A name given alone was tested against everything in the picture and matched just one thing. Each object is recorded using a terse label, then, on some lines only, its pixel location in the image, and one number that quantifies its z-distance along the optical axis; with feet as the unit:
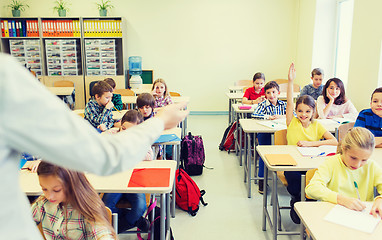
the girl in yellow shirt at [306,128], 9.86
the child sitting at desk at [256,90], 17.22
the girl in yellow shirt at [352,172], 6.44
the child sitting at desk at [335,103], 13.67
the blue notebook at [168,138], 10.42
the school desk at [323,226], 5.07
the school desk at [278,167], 8.16
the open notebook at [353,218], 5.29
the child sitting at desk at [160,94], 16.22
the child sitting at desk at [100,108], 12.94
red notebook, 7.04
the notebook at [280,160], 8.29
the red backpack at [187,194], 10.79
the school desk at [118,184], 6.81
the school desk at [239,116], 14.89
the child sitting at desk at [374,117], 10.11
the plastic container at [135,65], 24.76
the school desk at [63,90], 19.57
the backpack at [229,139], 16.56
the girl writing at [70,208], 5.29
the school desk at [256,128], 11.59
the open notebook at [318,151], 9.02
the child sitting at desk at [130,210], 8.24
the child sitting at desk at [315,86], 16.17
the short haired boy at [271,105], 13.64
